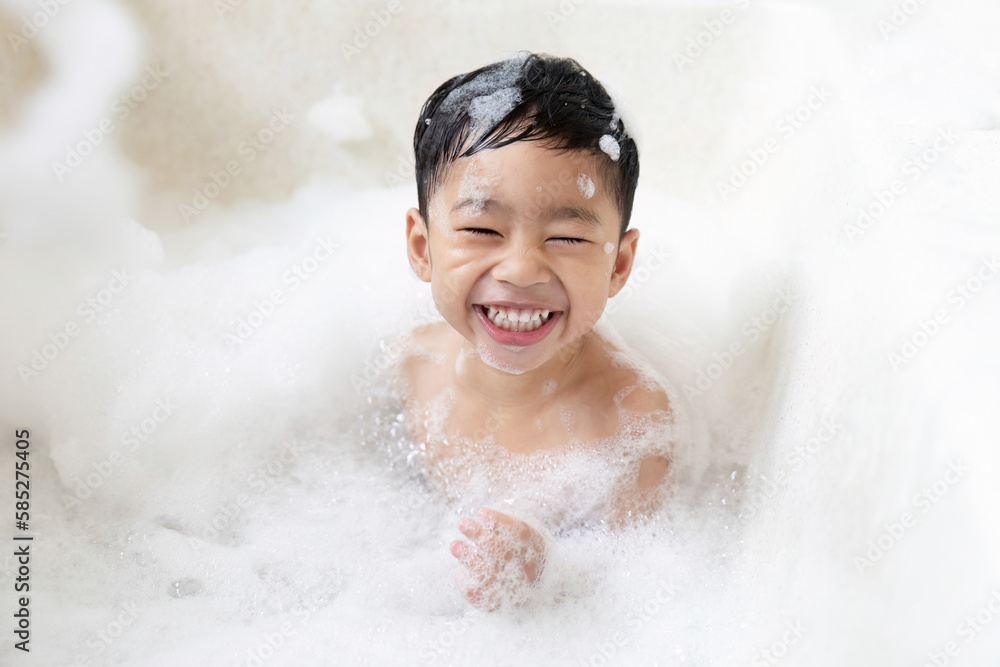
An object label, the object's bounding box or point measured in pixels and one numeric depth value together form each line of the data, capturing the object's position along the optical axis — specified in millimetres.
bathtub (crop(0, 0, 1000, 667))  728
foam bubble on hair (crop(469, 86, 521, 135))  831
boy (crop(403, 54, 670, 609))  810
